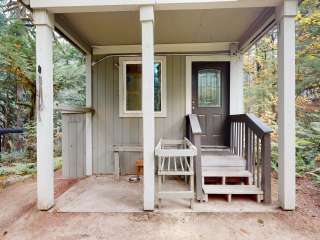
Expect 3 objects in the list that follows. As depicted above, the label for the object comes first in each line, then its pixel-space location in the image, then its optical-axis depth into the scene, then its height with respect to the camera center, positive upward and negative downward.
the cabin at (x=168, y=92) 3.01 +0.44
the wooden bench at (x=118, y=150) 4.80 -0.68
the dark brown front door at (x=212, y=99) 4.96 +0.36
